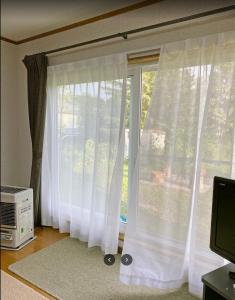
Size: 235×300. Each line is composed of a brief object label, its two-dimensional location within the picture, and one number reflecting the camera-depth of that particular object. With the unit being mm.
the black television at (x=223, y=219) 1392
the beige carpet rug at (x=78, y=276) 1901
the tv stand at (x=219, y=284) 1263
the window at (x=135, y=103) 2252
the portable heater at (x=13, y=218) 2490
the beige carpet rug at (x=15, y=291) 1838
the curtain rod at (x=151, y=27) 1699
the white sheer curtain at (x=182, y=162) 1729
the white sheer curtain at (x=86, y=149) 2332
